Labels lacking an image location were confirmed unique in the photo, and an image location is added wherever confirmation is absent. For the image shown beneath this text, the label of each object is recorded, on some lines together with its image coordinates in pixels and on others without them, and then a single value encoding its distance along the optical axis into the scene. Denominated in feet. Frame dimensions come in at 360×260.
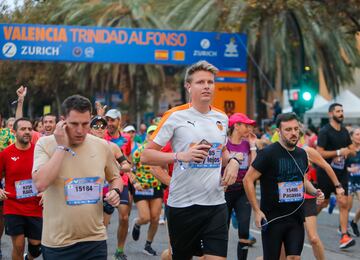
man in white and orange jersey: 25.58
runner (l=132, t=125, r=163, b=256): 45.53
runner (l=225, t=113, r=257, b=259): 39.69
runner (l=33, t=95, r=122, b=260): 22.44
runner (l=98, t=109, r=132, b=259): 42.32
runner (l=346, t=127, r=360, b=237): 52.48
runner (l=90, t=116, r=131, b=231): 32.86
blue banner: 100.43
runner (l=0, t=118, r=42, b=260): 34.32
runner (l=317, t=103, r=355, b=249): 49.30
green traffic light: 91.32
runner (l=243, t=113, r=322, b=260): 30.20
